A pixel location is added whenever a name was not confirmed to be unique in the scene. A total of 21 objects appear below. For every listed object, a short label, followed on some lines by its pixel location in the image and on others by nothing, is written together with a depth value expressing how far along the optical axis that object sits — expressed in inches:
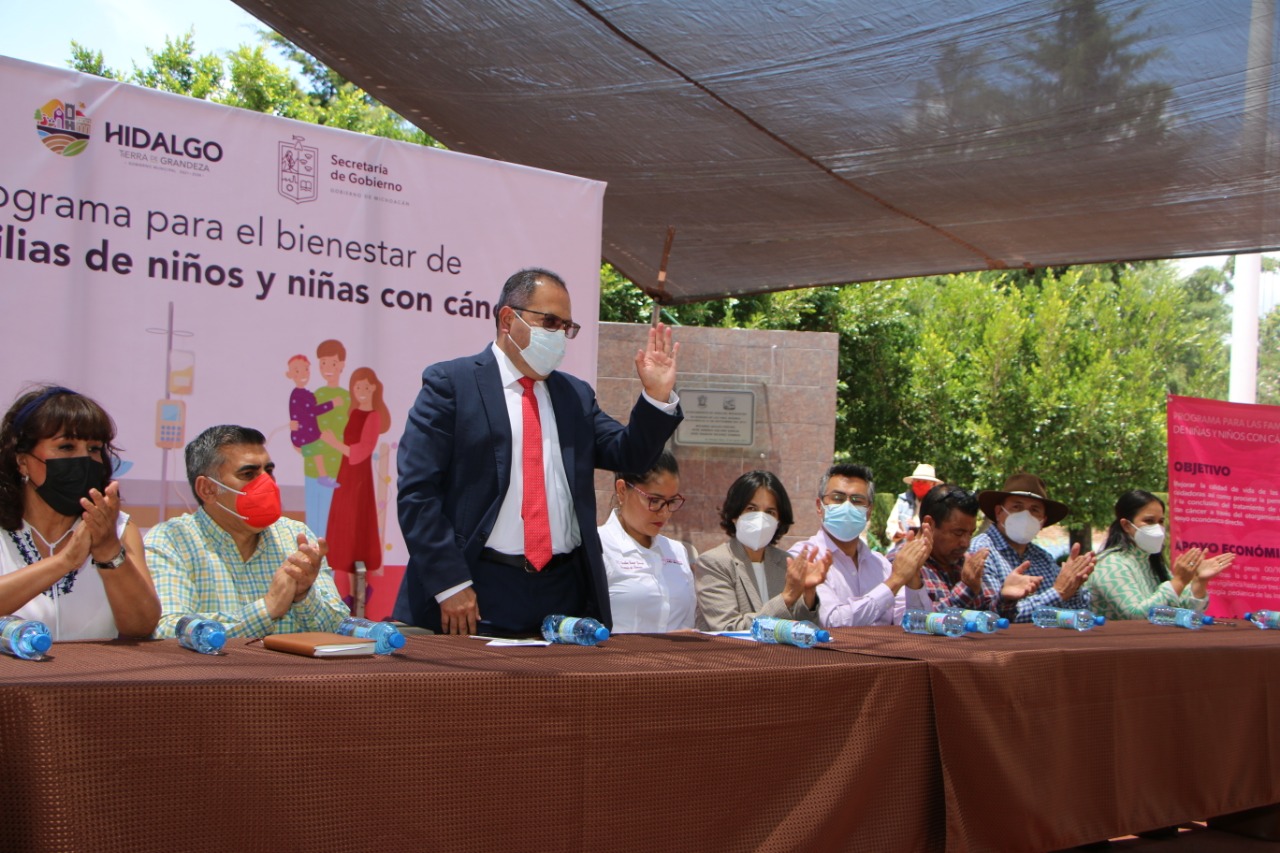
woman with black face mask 99.0
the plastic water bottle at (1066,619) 142.6
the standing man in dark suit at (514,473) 114.3
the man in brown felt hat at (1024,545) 171.2
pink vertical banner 212.2
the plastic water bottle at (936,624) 125.3
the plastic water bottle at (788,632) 108.0
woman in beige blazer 159.3
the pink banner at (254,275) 128.2
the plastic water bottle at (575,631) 101.6
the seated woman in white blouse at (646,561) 152.6
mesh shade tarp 154.9
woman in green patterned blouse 185.5
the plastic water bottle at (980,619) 126.8
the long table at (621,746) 64.7
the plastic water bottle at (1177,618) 153.6
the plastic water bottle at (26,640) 76.0
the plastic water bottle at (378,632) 88.4
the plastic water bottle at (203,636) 83.7
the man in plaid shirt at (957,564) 165.5
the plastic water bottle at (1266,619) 164.7
